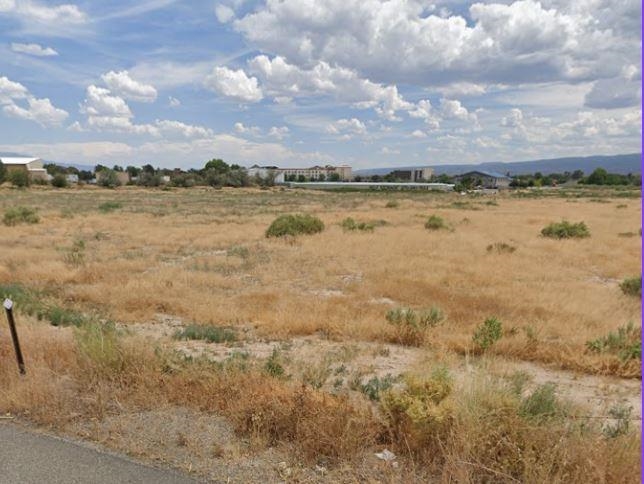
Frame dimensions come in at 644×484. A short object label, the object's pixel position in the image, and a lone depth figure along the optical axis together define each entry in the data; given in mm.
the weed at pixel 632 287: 11555
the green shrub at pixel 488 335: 6954
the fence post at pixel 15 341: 4589
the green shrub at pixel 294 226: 22281
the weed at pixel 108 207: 38297
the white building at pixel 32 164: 115062
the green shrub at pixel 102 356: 4770
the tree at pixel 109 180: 104562
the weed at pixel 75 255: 14648
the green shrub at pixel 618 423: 3789
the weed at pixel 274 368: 4974
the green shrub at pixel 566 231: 22500
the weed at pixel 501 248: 17766
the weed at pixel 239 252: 17052
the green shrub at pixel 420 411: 3566
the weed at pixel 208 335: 7371
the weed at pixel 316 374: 4969
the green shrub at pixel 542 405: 3805
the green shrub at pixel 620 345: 6574
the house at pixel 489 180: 158225
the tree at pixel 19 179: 90312
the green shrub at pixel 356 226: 24531
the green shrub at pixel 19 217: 26641
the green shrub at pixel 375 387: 4668
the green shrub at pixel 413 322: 7668
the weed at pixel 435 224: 25266
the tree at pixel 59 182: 100188
